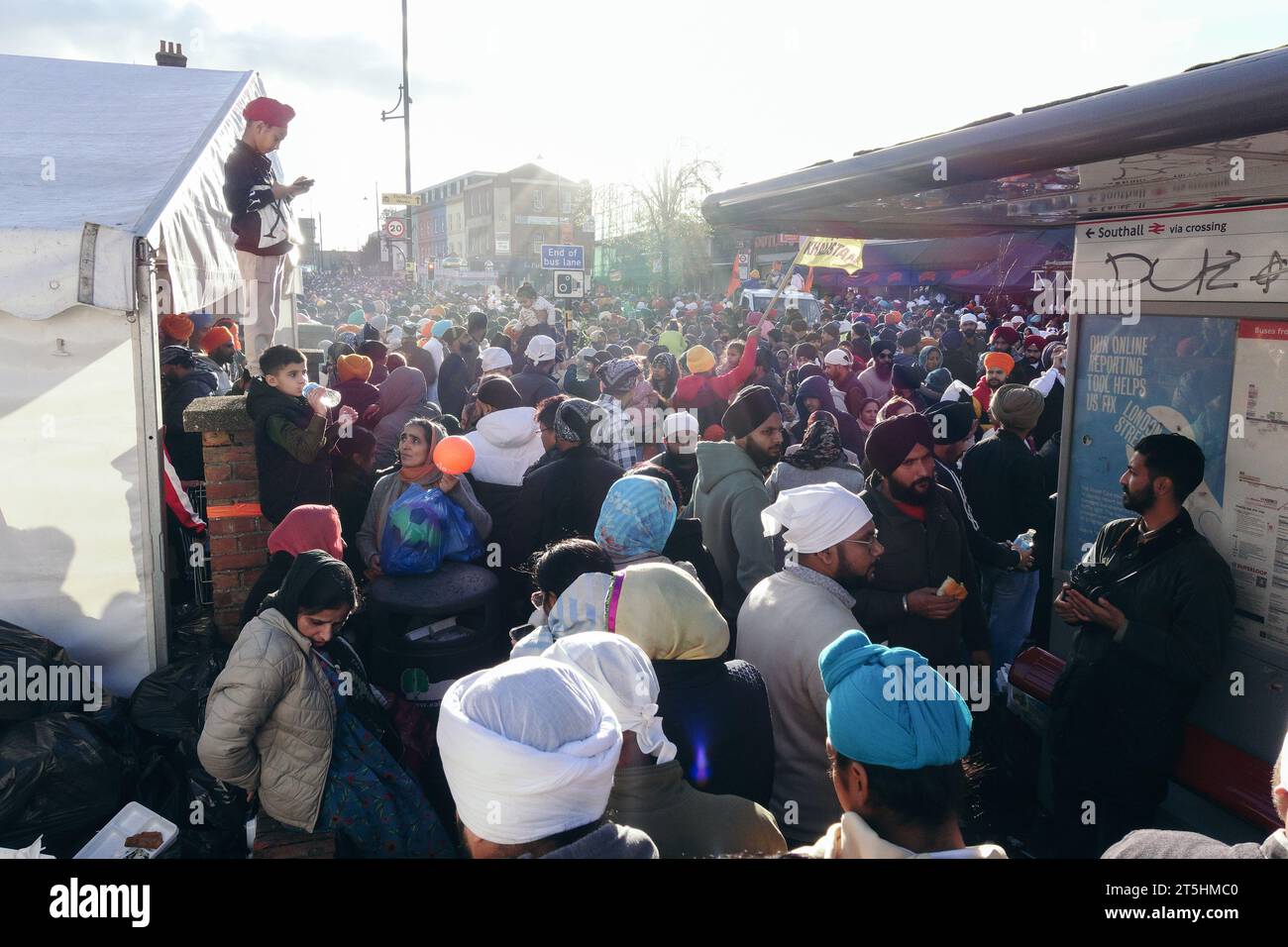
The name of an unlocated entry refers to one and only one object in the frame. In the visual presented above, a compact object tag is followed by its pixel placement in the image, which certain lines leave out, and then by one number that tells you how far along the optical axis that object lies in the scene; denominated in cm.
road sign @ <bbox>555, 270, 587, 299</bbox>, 1662
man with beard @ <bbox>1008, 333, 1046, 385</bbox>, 1051
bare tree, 5759
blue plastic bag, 500
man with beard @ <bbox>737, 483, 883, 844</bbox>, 326
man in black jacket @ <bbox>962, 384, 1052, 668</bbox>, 579
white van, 2650
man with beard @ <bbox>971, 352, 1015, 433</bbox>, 855
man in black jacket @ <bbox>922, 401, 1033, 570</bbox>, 502
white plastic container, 359
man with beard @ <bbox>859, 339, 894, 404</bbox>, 966
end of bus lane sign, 2014
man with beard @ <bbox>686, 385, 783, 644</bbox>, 469
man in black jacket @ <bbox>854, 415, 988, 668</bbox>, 413
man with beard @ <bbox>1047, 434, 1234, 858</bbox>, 362
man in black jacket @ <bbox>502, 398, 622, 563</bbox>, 523
